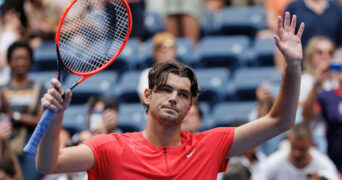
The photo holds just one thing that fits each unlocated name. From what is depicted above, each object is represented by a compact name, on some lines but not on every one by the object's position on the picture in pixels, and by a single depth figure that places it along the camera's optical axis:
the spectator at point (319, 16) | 14.32
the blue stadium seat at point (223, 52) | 16.66
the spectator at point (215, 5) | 19.67
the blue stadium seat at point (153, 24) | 19.14
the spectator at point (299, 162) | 11.03
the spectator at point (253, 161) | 11.32
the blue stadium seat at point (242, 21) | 17.87
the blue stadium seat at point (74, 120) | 15.47
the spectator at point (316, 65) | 12.66
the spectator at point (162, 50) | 14.13
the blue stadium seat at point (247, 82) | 15.38
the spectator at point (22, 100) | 12.47
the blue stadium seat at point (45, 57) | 18.42
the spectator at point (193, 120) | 11.54
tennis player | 6.44
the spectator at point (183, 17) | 16.98
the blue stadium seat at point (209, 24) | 18.59
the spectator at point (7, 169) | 10.84
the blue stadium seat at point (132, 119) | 14.97
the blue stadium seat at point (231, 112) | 14.52
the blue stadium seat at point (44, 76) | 17.23
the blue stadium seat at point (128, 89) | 16.22
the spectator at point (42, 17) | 18.25
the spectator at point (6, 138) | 11.14
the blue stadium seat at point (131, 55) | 17.38
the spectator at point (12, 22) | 17.91
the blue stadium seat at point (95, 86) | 16.45
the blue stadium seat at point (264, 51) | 16.44
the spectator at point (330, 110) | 11.99
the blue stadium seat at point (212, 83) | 15.61
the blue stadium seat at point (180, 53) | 16.45
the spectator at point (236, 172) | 10.03
